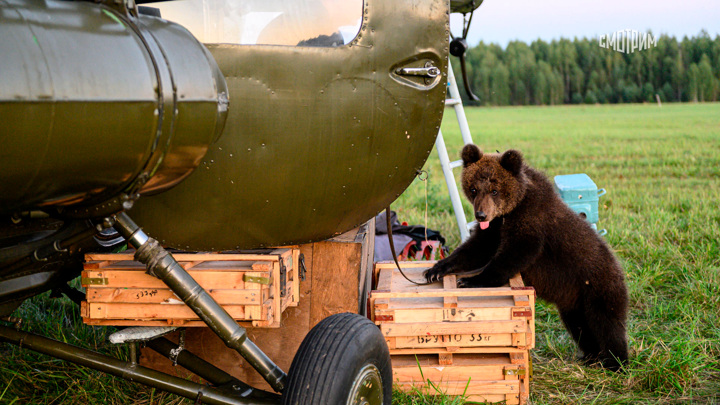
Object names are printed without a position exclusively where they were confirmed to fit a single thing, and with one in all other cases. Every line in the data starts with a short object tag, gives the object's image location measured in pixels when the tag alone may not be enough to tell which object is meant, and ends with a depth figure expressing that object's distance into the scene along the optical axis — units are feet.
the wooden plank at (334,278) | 10.73
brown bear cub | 11.94
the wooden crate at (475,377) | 10.79
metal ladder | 19.24
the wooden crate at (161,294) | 8.54
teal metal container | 19.92
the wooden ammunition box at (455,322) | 10.66
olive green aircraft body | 5.11
